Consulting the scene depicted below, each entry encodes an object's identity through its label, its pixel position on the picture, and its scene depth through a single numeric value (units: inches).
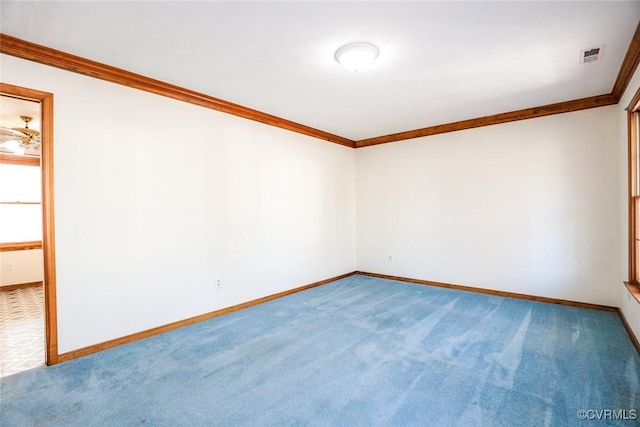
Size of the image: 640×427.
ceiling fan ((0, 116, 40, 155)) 159.8
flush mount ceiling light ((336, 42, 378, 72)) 95.9
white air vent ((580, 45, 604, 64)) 100.1
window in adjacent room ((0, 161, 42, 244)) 210.4
